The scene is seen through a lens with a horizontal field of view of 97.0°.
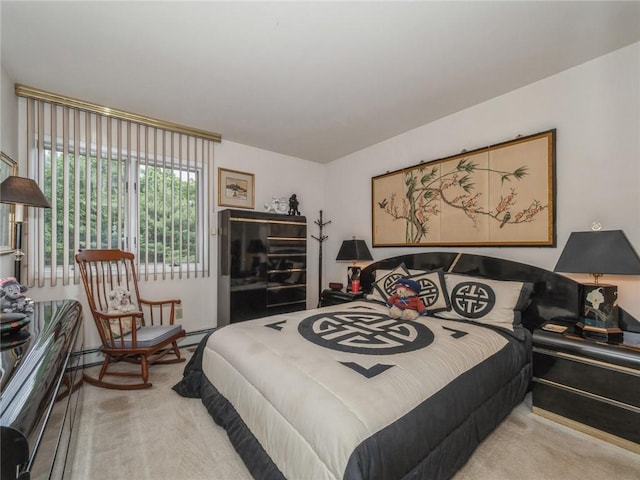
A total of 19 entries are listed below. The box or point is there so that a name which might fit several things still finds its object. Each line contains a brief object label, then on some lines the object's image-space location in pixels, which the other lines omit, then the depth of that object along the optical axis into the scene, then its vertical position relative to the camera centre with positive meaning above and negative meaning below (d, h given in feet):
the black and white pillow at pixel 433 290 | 8.43 -1.54
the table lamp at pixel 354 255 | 11.93 -0.63
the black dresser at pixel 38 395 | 2.17 -1.49
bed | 3.72 -2.31
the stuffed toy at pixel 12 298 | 4.71 -1.01
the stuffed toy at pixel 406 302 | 8.08 -1.81
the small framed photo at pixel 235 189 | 12.32 +2.32
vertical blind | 8.77 +1.76
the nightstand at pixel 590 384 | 5.39 -2.97
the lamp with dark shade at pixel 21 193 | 6.18 +1.07
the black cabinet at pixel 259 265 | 11.48 -1.06
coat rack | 15.31 +0.07
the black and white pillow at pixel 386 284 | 9.64 -1.53
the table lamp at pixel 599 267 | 5.76 -0.56
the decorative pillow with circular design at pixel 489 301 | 7.36 -1.66
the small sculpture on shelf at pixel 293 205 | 13.97 +1.75
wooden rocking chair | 7.64 -2.36
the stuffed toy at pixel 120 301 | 8.71 -1.93
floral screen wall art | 8.00 +1.41
